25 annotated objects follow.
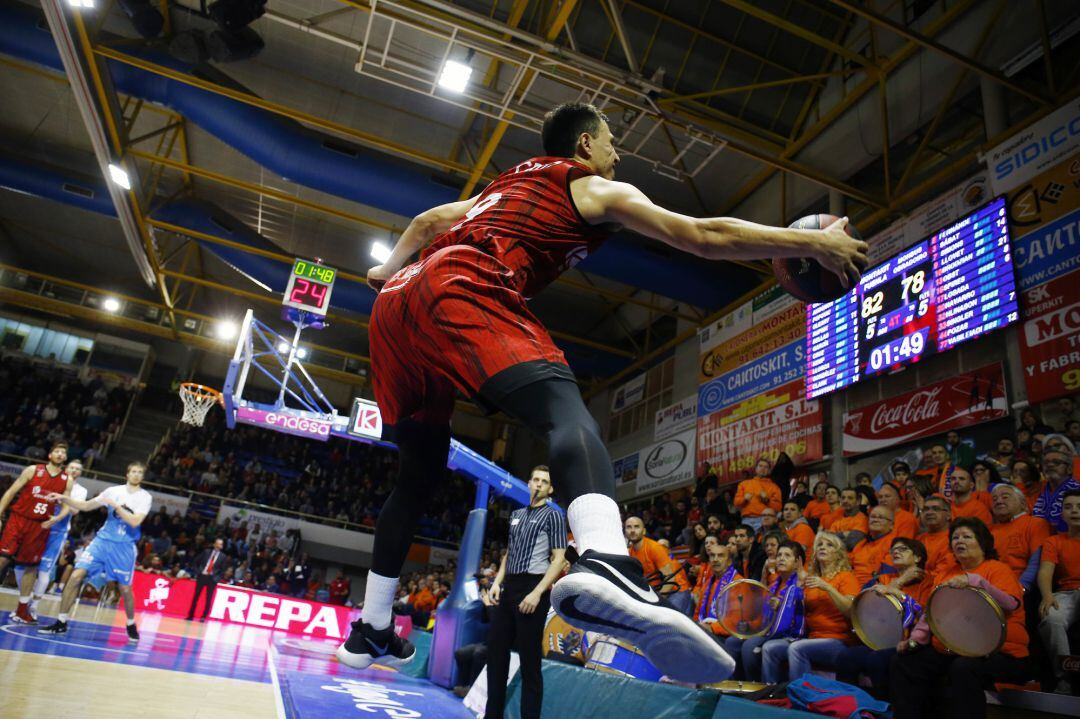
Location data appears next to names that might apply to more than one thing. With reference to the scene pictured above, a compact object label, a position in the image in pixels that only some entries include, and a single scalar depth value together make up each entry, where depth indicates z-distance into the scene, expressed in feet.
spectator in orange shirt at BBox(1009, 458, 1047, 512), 19.66
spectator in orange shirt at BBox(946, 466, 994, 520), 19.31
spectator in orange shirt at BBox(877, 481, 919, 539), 21.10
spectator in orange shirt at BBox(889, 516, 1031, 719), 12.01
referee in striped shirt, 13.76
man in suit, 43.65
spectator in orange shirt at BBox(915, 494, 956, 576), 17.33
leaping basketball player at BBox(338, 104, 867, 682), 5.10
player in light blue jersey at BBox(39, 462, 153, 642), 22.77
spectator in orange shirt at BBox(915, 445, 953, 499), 25.23
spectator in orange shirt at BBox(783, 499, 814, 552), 25.66
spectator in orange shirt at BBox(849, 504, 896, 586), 19.80
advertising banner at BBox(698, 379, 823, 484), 37.73
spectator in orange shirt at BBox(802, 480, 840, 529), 27.86
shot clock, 42.93
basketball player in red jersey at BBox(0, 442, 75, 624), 23.94
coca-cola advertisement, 28.17
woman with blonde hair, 15.92
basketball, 6.79
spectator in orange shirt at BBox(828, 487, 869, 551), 23.24
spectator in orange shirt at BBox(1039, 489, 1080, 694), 13.92
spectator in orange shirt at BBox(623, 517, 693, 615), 21.03
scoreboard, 27.04
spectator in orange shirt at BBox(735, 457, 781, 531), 34.95
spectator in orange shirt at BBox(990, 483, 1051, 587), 15.90
